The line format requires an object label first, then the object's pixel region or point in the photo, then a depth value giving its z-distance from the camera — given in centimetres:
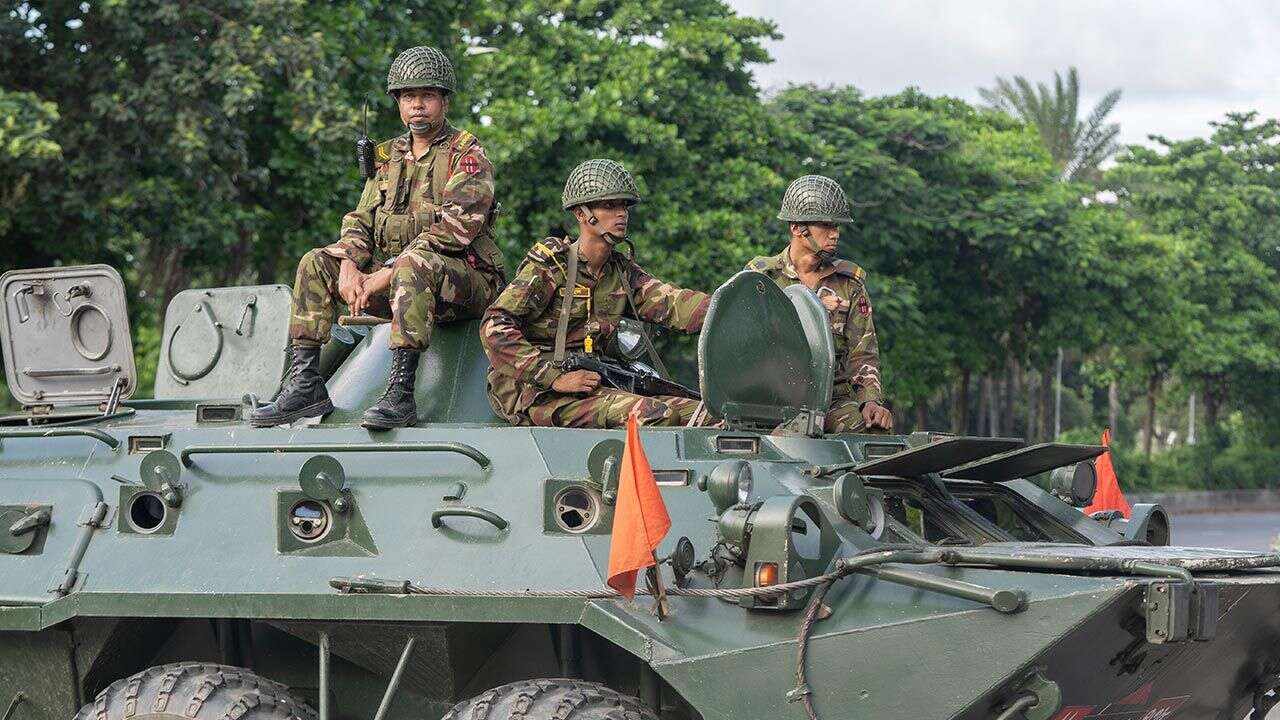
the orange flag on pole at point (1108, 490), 1091
